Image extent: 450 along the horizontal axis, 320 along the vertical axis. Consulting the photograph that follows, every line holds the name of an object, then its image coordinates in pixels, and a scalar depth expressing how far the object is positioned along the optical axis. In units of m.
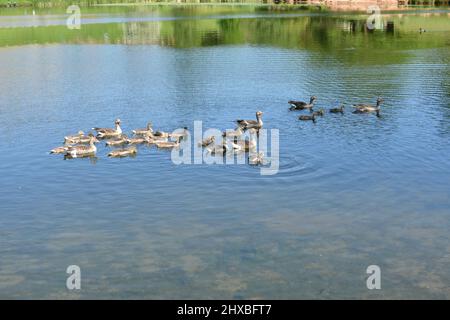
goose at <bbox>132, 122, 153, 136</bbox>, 33.95
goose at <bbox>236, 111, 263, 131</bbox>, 36.34
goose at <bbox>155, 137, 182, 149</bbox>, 32.53
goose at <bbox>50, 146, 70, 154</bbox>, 32.09
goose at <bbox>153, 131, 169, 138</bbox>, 33.44
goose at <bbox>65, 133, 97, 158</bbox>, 31.56
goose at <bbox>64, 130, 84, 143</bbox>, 33.45
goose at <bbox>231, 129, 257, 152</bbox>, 32.00
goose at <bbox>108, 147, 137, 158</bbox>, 31.50
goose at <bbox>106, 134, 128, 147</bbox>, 33.34
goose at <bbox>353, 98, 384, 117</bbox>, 40.12
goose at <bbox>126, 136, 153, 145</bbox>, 33.41
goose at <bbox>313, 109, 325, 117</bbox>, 39.69
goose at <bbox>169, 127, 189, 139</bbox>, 33.91
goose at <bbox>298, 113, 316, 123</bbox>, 38.44
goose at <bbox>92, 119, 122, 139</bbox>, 34.31
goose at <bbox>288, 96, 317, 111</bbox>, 41.34
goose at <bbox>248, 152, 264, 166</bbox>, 30.06
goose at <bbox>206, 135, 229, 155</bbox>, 31.91
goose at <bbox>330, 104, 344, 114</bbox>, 40.47
